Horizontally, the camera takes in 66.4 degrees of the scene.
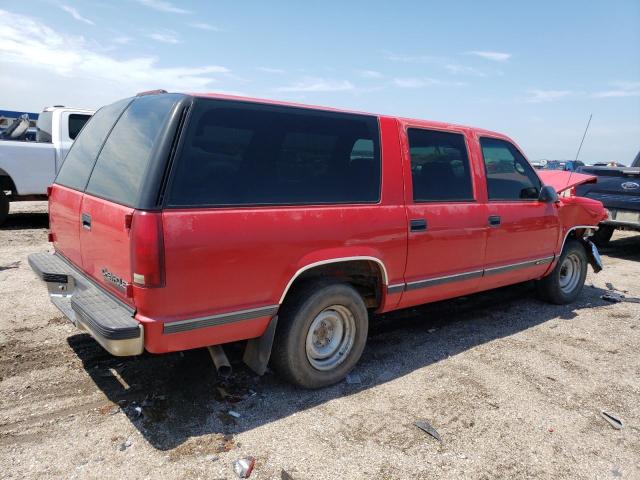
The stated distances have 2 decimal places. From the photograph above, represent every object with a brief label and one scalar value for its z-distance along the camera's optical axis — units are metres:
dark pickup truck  8.85
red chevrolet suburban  2.74
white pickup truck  8.51
